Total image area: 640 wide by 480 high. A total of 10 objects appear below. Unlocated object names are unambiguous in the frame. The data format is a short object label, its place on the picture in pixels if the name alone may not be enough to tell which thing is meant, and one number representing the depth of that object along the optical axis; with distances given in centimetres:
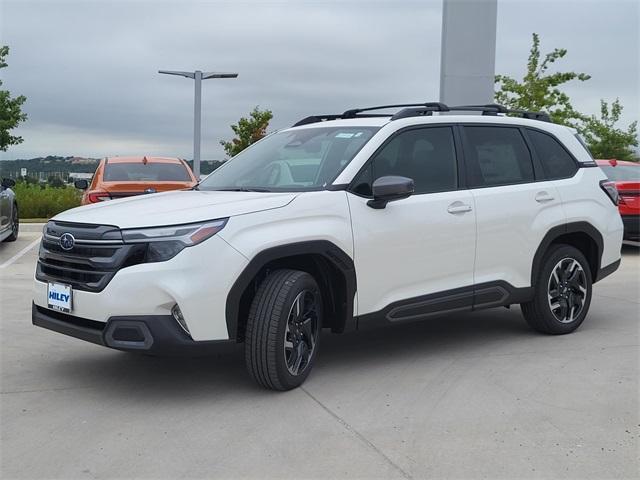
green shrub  2248
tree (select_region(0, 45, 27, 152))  2991
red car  1212
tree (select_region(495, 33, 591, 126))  3094
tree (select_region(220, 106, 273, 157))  4312
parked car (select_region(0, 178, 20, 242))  1277
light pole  2791
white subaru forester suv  449
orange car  1078
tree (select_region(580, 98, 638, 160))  3984
